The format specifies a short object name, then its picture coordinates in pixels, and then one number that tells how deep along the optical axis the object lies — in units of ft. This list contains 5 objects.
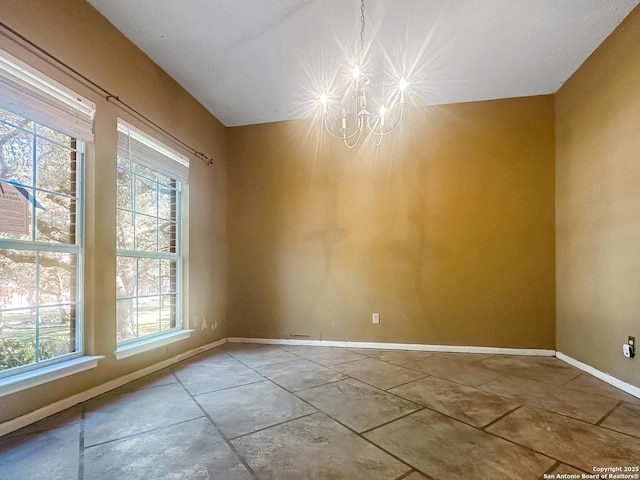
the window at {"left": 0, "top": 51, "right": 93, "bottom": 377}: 6.64
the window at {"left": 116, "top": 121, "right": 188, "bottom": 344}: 9.51
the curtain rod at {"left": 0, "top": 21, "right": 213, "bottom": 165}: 6.75
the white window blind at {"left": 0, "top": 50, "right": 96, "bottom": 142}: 6.52
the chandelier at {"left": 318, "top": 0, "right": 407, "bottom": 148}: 12.00
